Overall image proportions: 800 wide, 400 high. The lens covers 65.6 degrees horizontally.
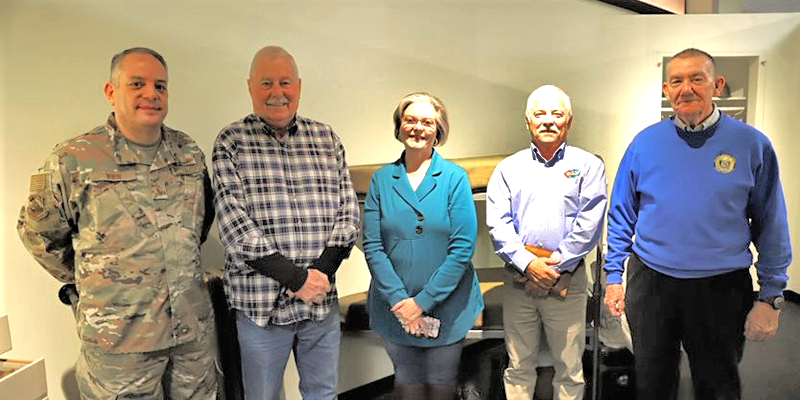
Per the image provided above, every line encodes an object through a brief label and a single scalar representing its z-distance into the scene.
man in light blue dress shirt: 2.50
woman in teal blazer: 2.40
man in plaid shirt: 2.25
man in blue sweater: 2.27
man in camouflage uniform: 2.11
